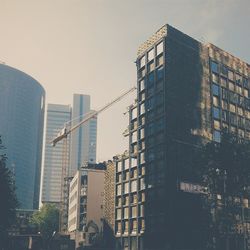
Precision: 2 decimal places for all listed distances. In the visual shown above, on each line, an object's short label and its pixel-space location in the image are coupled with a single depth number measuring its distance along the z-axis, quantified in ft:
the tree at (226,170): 205.35
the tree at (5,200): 176.96
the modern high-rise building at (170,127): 249.96
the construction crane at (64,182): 526.98
